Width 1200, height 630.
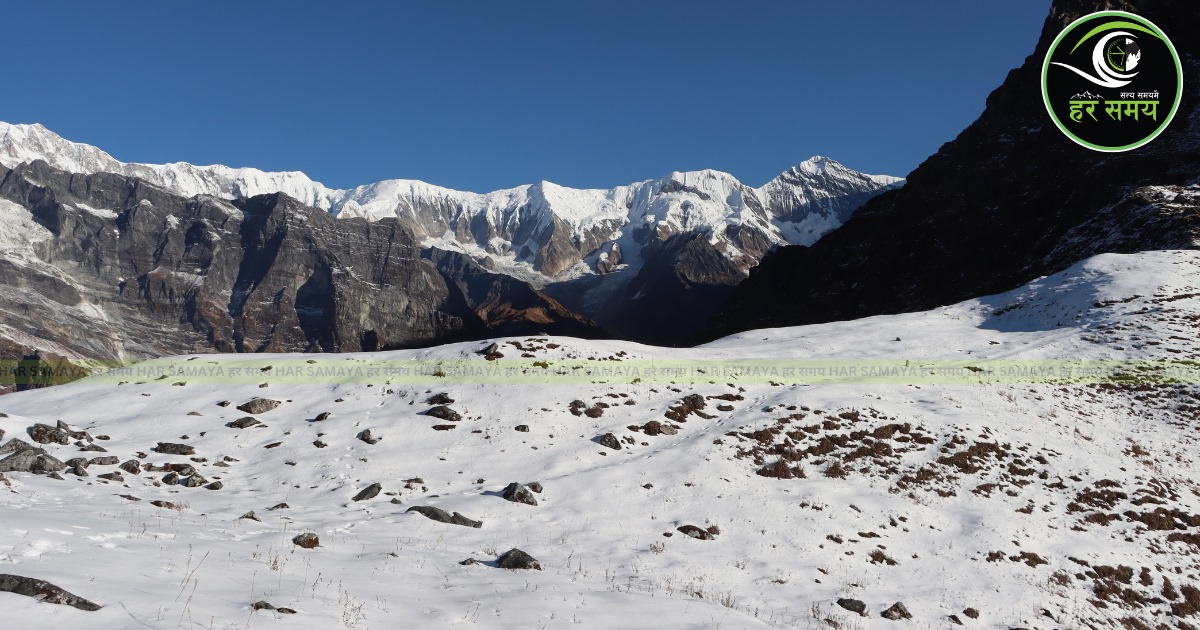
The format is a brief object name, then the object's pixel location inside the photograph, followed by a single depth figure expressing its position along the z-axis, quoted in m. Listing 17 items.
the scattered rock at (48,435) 22.00
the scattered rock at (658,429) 27.17
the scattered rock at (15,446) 19.61
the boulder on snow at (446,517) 17.69
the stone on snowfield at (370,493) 19.95
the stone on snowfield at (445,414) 27.75
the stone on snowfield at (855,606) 14.12
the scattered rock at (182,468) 21.52
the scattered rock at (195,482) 20.30
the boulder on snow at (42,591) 7.27
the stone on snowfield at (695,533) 17.77
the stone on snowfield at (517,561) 13.66
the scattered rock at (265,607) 8.49
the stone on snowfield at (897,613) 14.05
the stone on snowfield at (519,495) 19.86
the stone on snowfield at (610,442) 25.53
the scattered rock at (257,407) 29.11
